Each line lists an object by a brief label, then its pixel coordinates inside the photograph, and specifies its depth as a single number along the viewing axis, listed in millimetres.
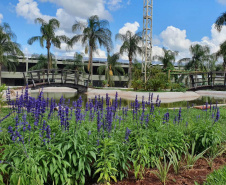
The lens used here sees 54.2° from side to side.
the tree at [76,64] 40156
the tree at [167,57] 37469
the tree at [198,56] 36969
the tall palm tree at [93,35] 30562
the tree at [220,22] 25838
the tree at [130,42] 32281
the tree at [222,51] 26891
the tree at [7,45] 28812
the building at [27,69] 42531
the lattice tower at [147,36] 31253
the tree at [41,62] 37531
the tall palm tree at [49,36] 31047
